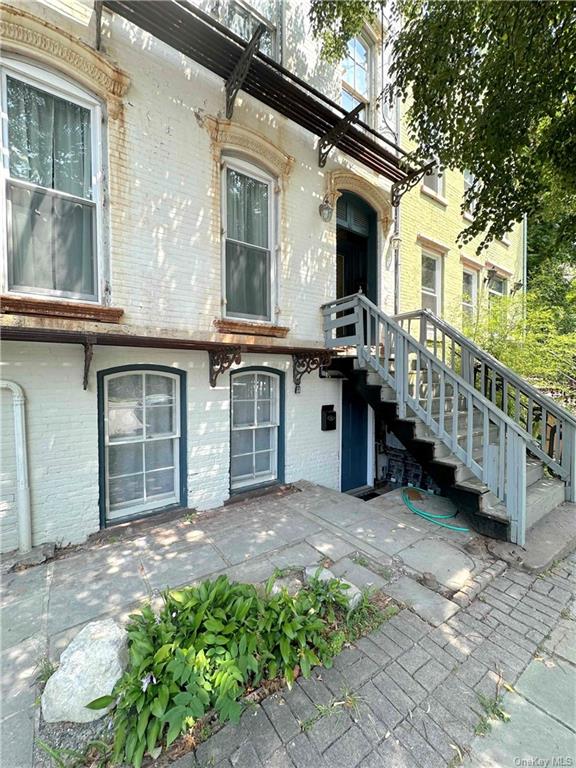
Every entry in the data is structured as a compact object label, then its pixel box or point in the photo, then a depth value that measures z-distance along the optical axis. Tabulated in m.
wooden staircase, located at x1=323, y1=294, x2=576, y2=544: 3.81
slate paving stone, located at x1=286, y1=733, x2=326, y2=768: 1.67
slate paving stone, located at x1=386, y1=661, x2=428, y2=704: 2.04
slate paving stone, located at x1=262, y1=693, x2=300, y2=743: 1.80
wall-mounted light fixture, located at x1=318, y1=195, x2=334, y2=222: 5.75
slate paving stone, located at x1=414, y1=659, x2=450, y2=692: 2.12
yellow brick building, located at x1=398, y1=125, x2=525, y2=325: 7.46
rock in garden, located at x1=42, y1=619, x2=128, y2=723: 1.77
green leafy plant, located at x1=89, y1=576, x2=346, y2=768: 1.73
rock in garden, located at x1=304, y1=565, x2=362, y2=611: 2.65
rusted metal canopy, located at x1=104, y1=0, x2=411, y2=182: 3.59
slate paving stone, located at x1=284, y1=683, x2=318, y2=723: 1.90
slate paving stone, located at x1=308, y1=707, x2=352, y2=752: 1.77
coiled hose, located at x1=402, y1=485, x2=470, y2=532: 4.13
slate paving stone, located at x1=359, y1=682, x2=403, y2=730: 1.90
